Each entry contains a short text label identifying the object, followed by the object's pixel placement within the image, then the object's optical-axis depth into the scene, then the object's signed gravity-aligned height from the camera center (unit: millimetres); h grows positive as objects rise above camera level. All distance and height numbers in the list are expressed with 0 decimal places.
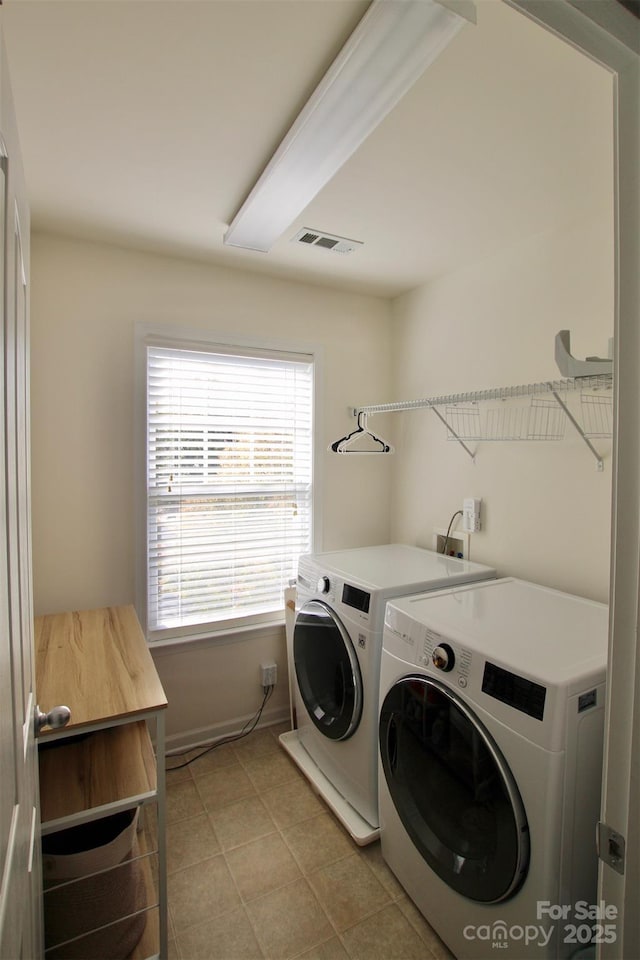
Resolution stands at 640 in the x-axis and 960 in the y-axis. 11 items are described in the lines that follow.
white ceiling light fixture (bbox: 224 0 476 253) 969 +919
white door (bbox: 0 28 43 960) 587 -231
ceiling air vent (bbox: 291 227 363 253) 2031 +994
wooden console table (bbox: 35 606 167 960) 1290 -924
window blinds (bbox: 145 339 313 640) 2311 -106
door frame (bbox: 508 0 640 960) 592 -18
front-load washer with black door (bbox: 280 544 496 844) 1789 -820
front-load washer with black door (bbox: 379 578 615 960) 1102 -790
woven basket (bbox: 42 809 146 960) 1347 -1266
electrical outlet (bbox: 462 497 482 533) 2281 -239
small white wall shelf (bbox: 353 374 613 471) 1713 +237
